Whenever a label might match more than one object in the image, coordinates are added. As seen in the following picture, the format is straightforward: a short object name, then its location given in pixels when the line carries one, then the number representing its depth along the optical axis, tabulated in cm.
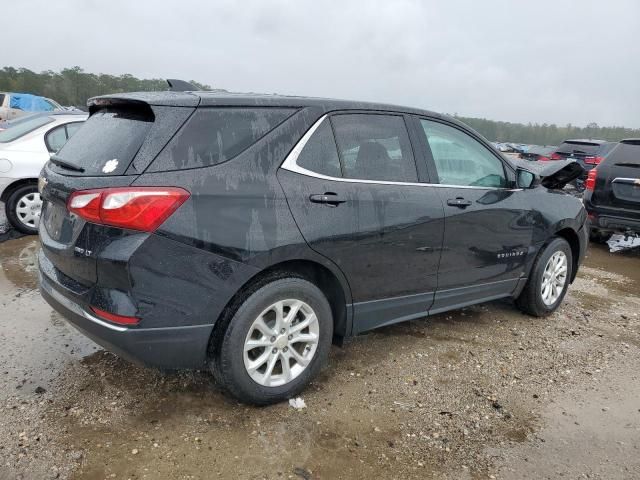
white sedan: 630
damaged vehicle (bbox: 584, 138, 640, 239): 684
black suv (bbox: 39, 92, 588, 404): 248
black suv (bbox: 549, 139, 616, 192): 1394
